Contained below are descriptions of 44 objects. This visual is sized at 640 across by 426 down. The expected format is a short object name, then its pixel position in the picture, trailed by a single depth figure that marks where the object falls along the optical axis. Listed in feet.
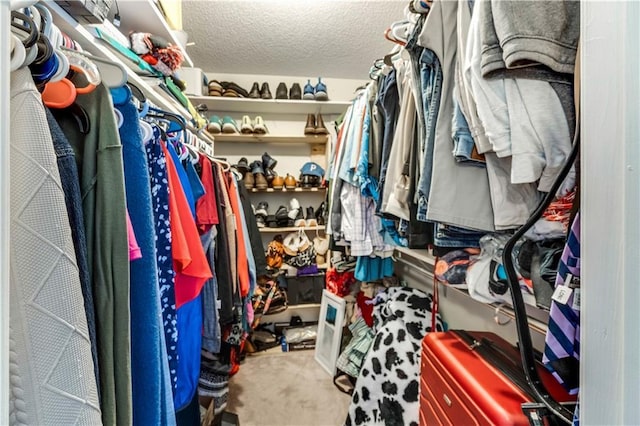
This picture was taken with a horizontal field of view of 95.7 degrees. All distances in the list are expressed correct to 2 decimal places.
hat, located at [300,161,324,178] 8.25
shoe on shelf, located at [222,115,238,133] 7.65
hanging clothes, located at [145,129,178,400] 2.23
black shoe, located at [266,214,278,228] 8.14
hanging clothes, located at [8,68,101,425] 1.06
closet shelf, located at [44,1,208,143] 2.07
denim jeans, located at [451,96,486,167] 2.29
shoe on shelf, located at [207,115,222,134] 7.63
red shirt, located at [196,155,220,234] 3.35
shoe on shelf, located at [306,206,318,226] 8.30
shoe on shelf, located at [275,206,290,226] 8.15
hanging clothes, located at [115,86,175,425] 1.71
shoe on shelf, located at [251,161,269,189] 7.91
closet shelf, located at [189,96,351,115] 7.60
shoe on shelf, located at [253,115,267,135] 7.82
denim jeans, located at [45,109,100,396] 1.31
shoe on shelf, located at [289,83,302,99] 8.07
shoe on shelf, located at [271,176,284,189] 8.13
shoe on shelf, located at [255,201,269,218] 8.16
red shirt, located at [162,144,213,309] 2.43
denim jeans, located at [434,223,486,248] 2.72
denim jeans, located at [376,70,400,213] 3.86
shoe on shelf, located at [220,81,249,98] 7.69
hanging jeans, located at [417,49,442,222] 2.58
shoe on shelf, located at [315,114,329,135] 8.10
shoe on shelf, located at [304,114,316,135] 8.05
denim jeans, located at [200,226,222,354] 3.34
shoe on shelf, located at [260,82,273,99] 7.88
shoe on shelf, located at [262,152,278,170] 8.29
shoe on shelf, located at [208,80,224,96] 7.48
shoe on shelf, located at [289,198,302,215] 8.41
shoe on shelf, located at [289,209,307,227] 8.22
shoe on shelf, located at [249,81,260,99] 7.84
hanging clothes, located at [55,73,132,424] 1.43
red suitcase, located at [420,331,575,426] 2.21
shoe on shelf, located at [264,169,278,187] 8.14
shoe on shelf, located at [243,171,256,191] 7.91
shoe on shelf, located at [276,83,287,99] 7.97
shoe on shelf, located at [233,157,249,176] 8.03
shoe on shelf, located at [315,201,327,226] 8.45
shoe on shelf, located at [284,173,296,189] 8.19
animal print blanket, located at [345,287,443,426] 4.32
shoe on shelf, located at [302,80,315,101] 8.00
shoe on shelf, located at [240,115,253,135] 7.73
